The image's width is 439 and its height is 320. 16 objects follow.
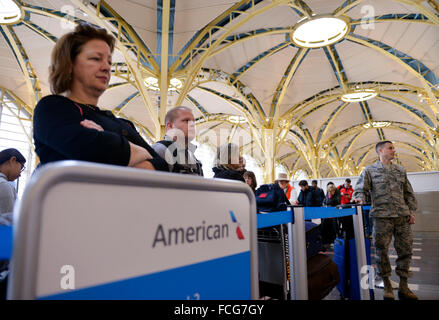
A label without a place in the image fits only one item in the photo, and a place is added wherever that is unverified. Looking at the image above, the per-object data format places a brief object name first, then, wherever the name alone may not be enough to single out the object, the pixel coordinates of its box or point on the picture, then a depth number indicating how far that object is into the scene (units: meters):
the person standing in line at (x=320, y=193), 9.59
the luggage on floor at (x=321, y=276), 2.64
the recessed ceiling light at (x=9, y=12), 11.47
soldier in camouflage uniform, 4.01
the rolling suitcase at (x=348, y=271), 3.46
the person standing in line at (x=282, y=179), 8.61
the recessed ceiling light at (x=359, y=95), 19.34
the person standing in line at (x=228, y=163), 3.34
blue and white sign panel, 0.68
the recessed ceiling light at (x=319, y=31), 11.39
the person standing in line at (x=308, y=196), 9.39
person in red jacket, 10.50
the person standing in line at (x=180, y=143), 2.04
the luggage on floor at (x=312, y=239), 2.89
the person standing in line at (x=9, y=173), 2.95
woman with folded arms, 1.18
